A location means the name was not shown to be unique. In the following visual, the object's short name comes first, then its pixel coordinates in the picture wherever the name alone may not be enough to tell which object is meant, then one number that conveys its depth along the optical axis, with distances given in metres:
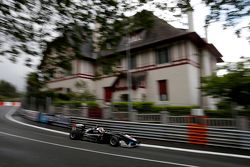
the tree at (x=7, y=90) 106.69
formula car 13.56
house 28.30
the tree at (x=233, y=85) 17.55
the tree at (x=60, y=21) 7.21
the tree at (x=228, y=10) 6.20
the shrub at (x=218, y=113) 17.38
